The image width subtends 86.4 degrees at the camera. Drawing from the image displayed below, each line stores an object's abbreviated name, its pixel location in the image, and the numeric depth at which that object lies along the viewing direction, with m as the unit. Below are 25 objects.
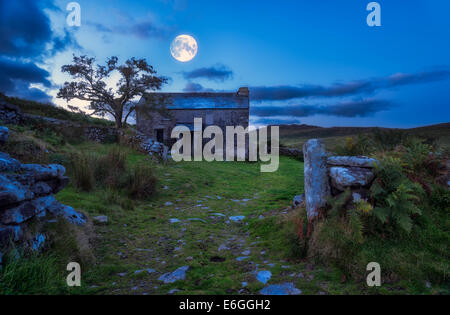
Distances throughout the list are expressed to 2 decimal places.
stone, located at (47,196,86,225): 4.43
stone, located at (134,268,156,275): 3.65
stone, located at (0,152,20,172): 3.60
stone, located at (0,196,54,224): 3.08
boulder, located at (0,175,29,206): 2.99
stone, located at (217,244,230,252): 4.52
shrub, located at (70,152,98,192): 7.16
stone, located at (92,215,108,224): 5.50
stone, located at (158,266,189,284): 3.40
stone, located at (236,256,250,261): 4.01
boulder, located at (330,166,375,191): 3.98
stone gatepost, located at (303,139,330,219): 4.22
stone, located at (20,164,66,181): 3.96
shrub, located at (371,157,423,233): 3.48
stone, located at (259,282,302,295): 2.92
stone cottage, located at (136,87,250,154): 28.69
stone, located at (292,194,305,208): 5.40
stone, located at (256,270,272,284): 3.24
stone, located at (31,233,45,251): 3.31
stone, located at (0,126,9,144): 4.86
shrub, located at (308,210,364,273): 3.35
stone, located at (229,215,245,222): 6.36
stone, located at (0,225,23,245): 2.96
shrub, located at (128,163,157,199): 7.80
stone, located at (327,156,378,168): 4.18
